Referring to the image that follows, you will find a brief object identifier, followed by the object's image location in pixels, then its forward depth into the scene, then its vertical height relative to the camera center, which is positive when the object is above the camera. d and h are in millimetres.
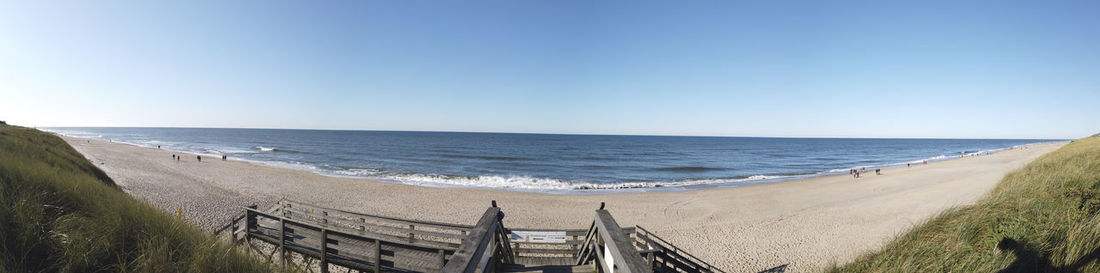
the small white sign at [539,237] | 10250 -3045
